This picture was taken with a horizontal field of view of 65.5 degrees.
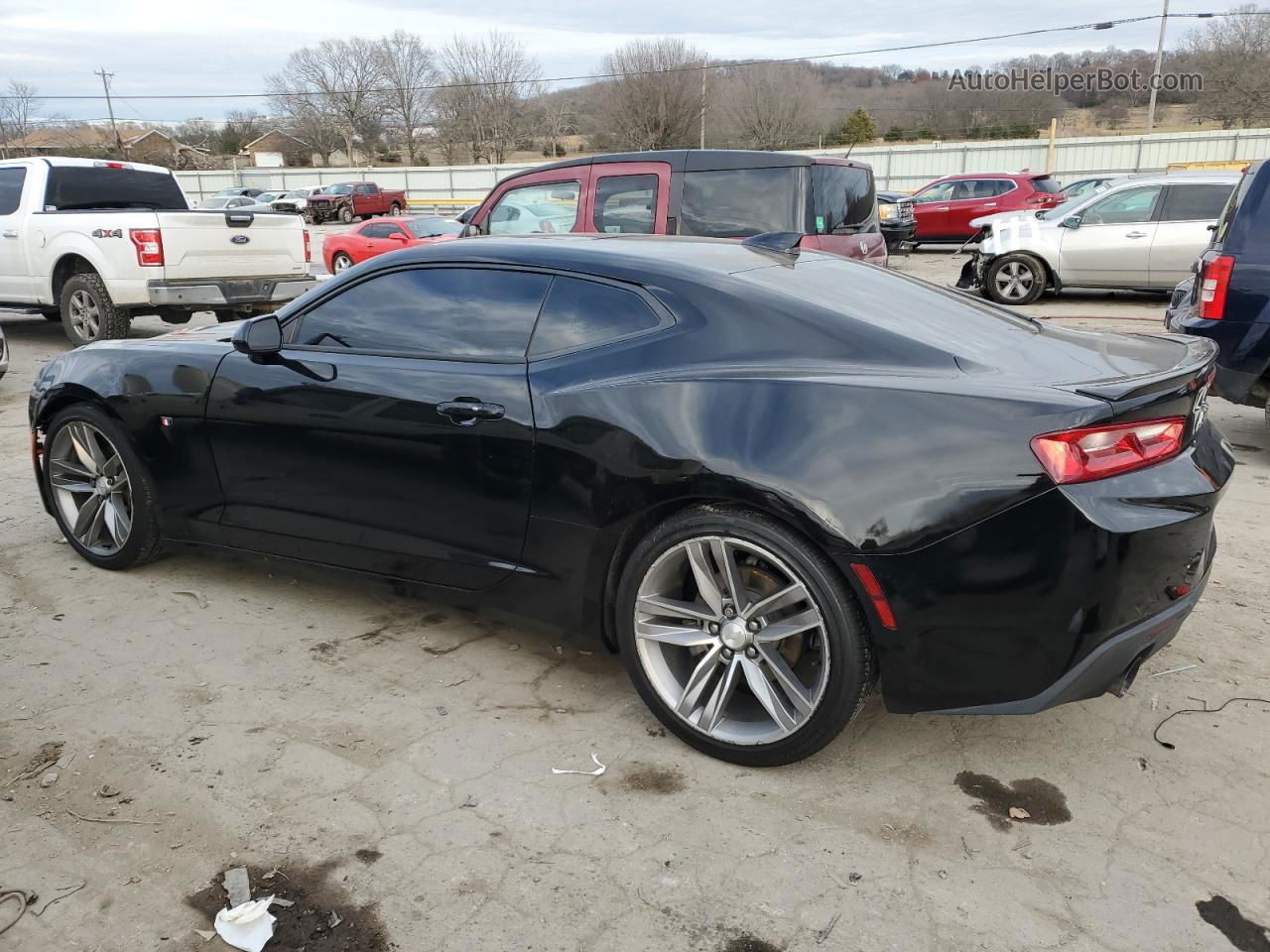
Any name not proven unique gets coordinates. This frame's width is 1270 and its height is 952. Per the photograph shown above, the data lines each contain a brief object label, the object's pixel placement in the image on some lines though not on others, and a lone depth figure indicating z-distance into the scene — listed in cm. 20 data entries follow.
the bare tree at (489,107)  7281
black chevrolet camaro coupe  251
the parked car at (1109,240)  1182
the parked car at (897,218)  1703
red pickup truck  3950
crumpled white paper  226
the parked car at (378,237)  1720
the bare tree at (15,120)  7094
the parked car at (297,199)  3266
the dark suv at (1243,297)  568
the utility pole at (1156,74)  5059
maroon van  757
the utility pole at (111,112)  6517
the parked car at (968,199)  2102
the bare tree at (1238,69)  5378
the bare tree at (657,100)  5688
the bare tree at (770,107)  5675
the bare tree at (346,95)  8188
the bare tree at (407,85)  8075
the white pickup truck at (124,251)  994
